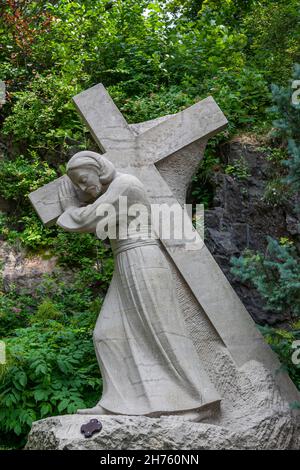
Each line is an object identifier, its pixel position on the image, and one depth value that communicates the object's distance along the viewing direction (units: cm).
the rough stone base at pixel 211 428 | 534
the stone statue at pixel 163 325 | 559
